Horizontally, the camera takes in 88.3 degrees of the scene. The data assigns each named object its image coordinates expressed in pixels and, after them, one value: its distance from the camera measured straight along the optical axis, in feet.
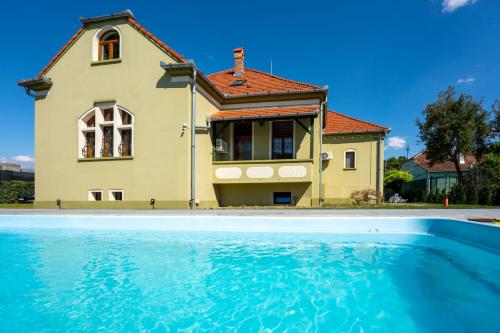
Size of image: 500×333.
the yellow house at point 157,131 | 36.14
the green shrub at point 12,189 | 51.49
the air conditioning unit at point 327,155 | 48.84
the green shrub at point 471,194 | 48.11
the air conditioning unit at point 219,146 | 41.11
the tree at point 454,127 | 64.28
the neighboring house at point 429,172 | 70.79
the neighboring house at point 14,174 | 59.72
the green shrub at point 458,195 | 49.65
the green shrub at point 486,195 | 46.11
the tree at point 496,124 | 66.54
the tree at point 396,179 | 87.71
